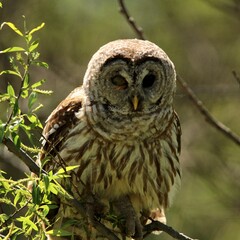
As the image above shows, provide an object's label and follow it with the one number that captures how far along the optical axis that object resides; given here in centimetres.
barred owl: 1033
